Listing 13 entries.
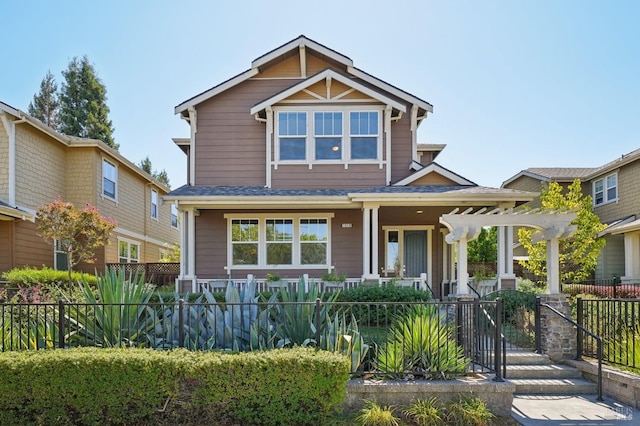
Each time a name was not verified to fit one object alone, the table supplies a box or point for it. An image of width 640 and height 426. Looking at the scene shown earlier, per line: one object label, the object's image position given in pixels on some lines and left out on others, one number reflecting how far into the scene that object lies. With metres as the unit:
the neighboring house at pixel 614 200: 17.86
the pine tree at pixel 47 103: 32.16
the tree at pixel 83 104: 30.11
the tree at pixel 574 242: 16.84
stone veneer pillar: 7.44
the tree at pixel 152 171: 41.81
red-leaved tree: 11.45
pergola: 8.23
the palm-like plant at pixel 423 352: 5.92
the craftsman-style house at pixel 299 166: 13.01
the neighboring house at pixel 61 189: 13.52
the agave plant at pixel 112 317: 6.02
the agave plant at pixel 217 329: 5.96
